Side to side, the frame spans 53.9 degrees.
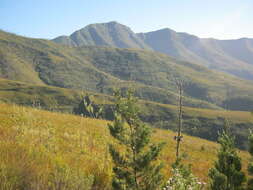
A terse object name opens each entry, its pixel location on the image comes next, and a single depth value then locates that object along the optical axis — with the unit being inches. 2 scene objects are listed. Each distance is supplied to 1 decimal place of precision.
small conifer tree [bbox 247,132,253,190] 299.0
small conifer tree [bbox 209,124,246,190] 290.7
